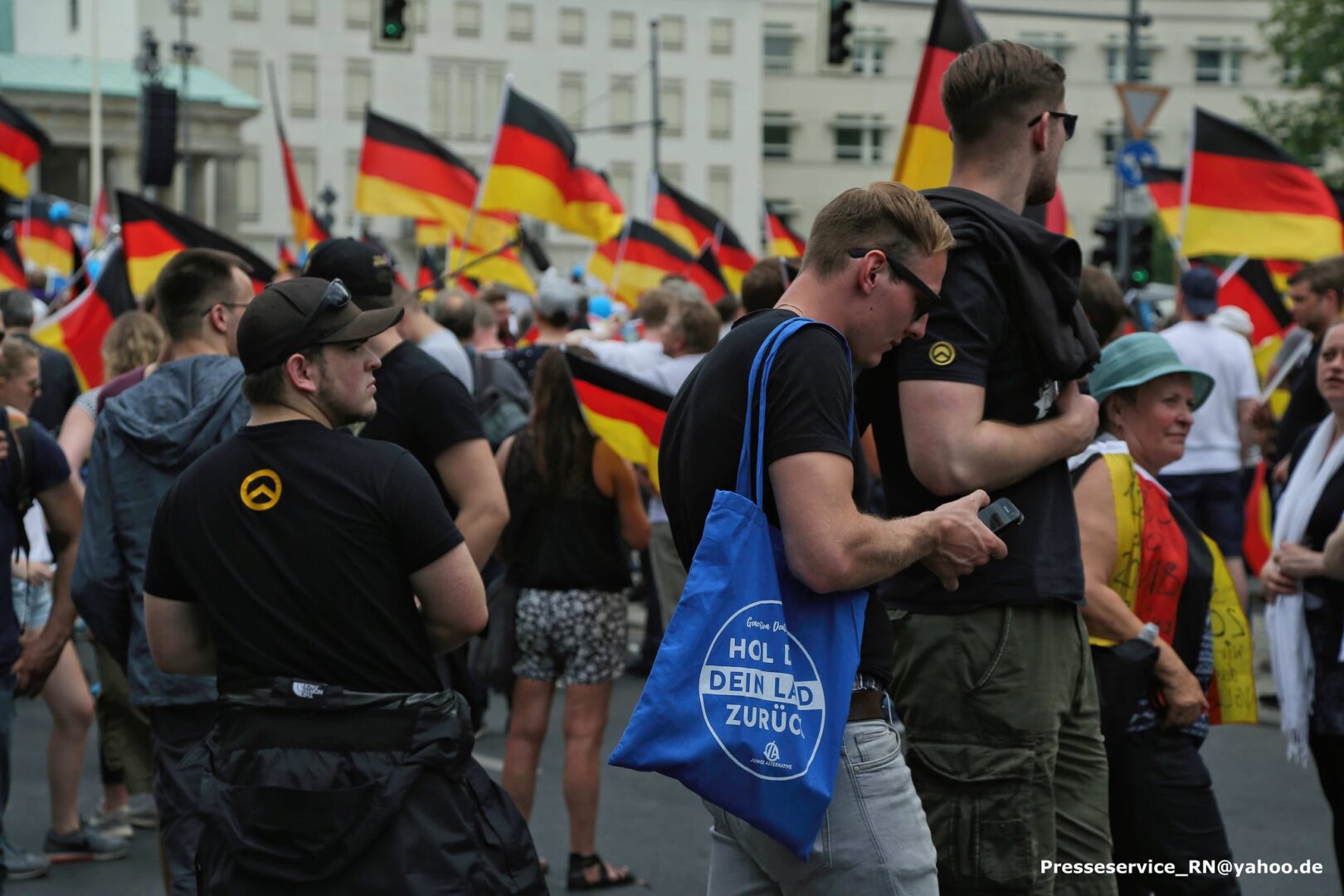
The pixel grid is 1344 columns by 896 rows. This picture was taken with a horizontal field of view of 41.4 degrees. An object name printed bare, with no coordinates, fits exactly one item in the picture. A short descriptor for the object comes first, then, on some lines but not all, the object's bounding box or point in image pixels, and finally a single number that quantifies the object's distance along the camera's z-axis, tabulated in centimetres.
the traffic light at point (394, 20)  1991
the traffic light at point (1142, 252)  2055
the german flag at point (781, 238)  1733
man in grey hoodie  485
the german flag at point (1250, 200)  1002
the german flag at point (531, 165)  1273
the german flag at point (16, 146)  1062
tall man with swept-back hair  332
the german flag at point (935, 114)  709
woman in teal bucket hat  423
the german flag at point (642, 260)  1546
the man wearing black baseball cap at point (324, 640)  334
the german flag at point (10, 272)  1144
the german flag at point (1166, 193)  1312
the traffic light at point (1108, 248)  2170
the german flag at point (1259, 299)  1243
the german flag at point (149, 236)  998
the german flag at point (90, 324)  1075
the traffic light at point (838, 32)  2150
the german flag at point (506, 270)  1504
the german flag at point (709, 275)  1545
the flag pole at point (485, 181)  1262
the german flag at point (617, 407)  657
